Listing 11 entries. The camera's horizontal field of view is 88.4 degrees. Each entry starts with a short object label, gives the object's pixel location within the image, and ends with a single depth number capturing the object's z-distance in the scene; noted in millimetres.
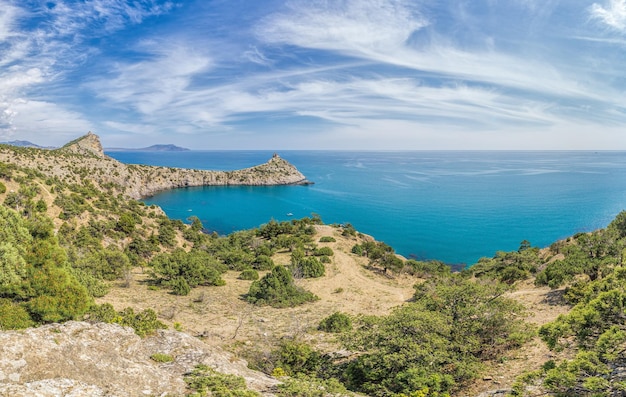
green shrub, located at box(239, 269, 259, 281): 34969
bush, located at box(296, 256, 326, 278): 37125
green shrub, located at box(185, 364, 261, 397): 8875
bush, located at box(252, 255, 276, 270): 40656
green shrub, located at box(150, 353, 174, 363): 10461
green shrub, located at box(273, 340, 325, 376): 14906
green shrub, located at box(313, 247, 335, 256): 45891
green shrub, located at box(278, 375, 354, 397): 9703
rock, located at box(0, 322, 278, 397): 7867
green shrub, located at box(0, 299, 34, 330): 11816
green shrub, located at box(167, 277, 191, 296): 26750
